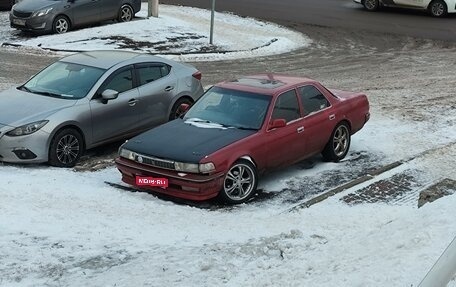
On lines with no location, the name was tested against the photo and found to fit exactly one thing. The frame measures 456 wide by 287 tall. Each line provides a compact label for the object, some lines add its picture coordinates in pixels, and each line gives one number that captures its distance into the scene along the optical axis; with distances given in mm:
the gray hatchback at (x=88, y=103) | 9469
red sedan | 8328
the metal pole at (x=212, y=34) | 20338
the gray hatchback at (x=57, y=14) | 21016
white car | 26812
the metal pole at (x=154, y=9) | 24092
